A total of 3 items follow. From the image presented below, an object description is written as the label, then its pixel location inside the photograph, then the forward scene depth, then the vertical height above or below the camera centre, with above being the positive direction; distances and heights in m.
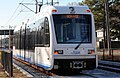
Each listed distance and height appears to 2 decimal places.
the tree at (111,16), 63.16 +3.83
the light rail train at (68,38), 17.28 -0.03
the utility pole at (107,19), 39.86 +2.09
